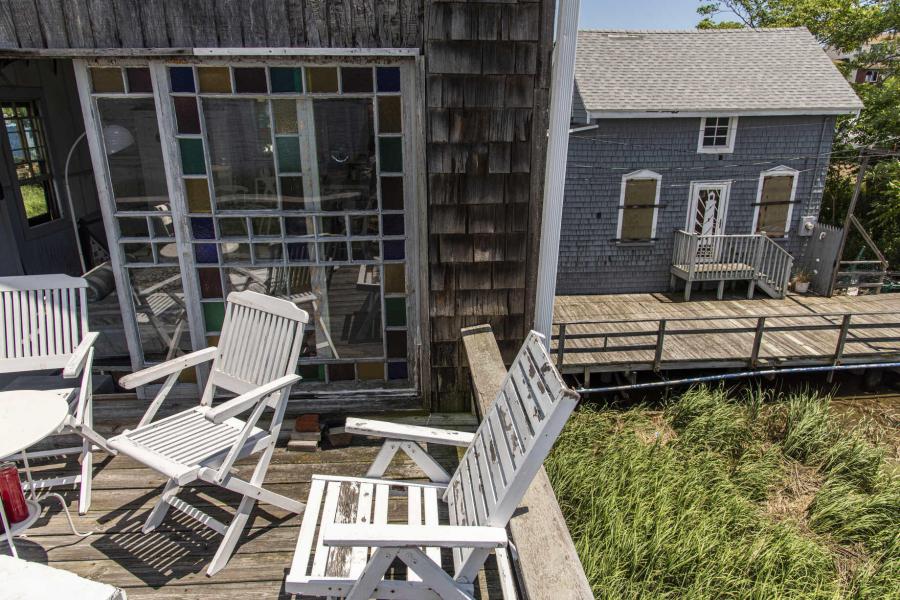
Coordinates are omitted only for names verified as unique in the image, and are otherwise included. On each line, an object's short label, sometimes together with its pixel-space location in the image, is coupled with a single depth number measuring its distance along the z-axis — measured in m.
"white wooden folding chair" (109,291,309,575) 2.22
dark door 4.52
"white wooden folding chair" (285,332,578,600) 1.60
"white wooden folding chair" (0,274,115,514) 2.80
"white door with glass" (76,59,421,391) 2.87
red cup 2.12
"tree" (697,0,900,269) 11.95
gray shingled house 9.64
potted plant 10.18
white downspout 2.67
